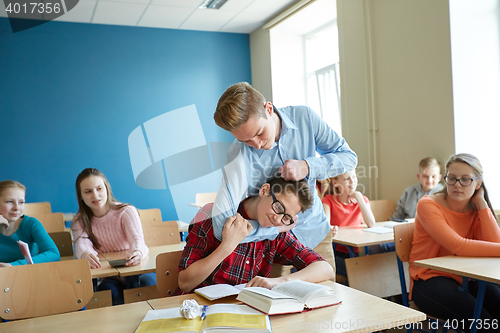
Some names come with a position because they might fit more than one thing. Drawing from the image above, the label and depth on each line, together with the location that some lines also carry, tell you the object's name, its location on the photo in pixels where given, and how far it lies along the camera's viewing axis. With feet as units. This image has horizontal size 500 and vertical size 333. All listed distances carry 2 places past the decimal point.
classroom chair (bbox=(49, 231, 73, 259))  9.60
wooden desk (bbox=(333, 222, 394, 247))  8.63
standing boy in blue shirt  4.60
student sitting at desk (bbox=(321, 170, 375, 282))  11.09
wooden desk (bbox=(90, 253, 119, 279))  6.81
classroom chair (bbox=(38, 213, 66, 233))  12.38
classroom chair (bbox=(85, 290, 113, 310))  7.13
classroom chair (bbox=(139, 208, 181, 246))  10.23
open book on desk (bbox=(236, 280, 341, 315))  4.06
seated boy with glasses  4.93
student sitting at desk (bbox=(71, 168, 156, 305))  8.55
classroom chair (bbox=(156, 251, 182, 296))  5.83
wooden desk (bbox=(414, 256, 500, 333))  5.72
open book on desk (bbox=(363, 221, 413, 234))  9.67
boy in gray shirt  11.58
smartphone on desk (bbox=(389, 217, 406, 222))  11.32
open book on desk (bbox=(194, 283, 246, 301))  4.49
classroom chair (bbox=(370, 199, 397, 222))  12.66
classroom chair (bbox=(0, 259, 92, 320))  5.51
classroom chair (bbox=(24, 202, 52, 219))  14.57
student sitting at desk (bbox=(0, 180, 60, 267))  8.30
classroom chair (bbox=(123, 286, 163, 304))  6.91
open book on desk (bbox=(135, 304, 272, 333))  3.65
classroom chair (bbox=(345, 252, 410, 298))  8.54
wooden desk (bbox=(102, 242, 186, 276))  7.04
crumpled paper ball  3.93
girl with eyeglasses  6.57
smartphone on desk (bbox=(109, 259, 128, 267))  7.37
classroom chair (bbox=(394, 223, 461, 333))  7.54
